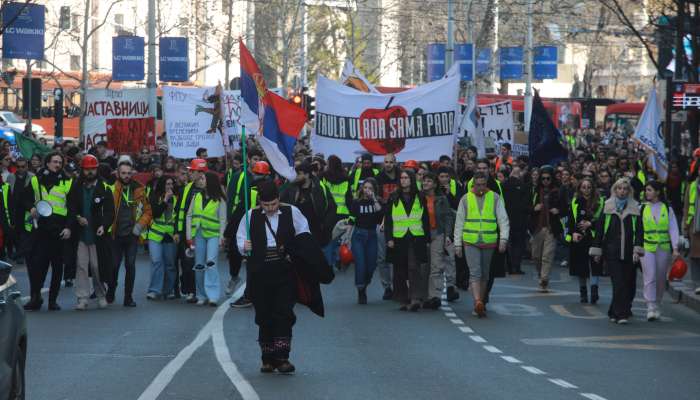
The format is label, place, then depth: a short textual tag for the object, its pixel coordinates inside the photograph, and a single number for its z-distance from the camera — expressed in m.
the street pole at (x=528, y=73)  57.46
